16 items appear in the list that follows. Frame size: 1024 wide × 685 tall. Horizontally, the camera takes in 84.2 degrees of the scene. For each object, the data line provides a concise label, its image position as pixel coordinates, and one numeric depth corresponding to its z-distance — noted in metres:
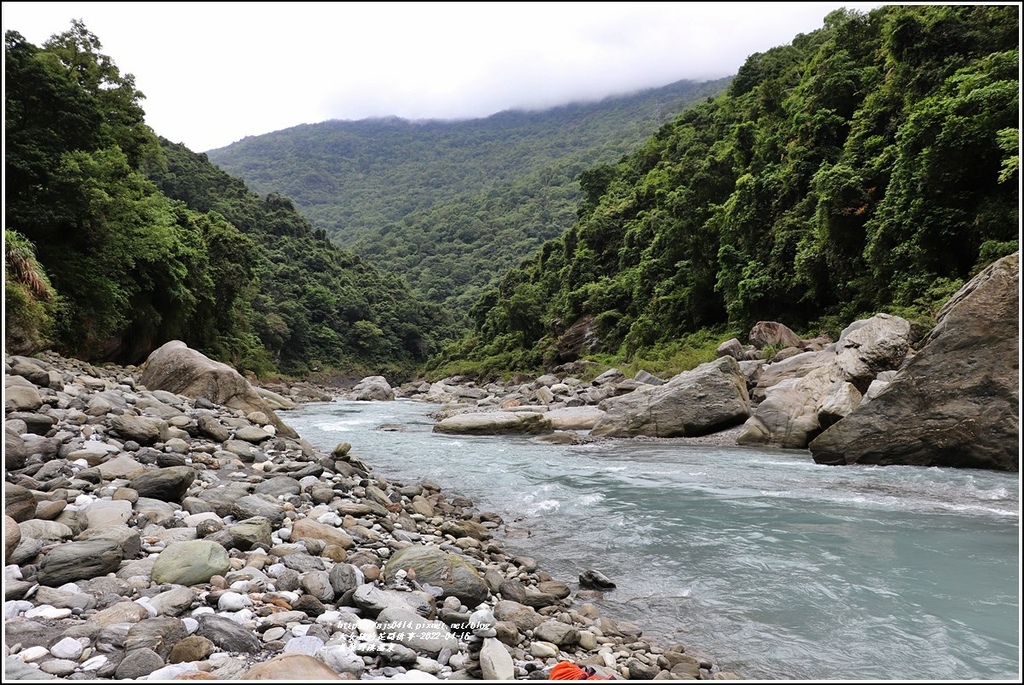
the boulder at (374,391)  44.59
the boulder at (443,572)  4.60
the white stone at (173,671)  2.81
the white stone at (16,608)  3.28
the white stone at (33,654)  2.85
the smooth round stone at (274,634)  3.32
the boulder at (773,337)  21.02
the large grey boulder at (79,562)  3.68
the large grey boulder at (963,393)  9.18
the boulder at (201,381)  12.73
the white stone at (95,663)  2.86
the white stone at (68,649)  2.92
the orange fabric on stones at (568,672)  3.56
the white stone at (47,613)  3.29
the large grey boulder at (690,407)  15.34
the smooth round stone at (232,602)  3.61
